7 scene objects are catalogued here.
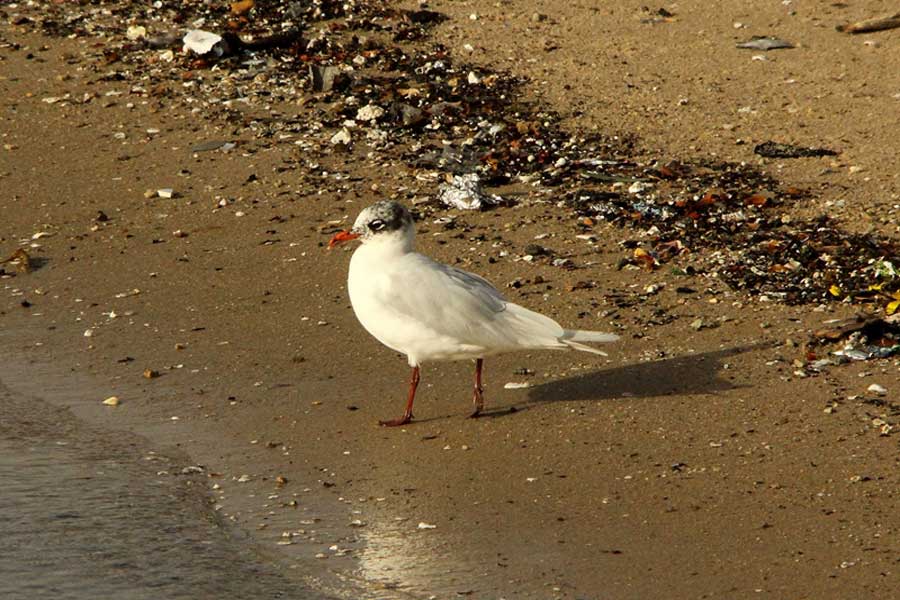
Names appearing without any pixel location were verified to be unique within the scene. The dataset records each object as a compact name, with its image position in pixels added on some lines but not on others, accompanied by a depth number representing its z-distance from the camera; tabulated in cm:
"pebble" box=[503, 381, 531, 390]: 1338
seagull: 1269
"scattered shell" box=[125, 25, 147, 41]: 2223
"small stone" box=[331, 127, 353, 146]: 1884
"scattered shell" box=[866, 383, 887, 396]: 1242
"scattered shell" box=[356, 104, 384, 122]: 1928
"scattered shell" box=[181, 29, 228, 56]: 2130
